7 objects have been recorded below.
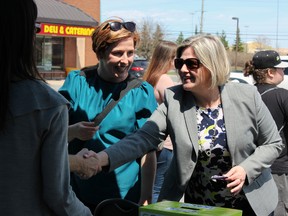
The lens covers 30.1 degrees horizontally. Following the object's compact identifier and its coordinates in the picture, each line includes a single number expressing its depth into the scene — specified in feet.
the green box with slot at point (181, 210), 7.59
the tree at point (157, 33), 230.48
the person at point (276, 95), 17.40
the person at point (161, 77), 18.02
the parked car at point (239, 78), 44.29
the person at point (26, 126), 6.43
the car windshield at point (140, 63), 80.10
